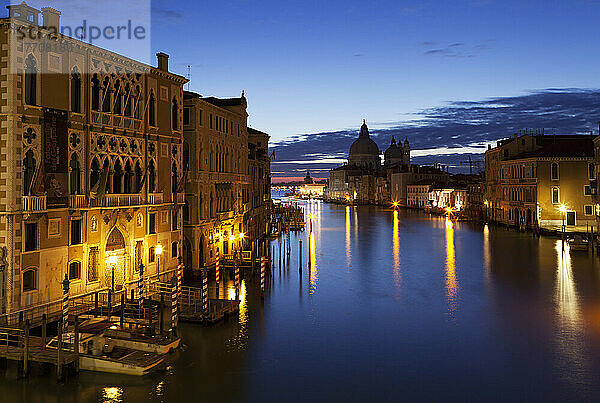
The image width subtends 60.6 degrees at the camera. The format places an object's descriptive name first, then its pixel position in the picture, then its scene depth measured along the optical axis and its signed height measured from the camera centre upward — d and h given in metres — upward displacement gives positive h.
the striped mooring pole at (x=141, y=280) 24.64 -3.54
